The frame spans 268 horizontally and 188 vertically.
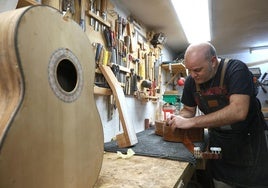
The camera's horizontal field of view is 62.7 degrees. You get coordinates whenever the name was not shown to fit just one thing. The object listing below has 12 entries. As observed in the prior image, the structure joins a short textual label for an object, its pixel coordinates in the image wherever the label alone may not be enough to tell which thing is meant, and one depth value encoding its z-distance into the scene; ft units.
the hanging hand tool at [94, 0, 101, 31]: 5.17
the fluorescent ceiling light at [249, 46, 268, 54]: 12.66
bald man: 4.12
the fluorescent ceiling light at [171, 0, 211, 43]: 6.10
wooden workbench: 2.62
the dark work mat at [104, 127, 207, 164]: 3.67
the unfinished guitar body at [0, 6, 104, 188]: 1.61
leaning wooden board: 4.55
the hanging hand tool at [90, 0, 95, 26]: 4.93
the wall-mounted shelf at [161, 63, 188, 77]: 9.96
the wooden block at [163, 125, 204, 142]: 4.99
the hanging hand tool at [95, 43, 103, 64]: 4.85
